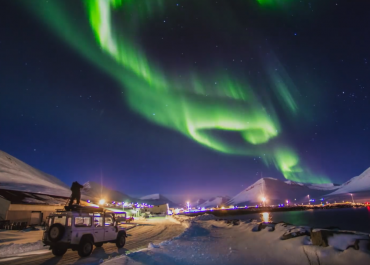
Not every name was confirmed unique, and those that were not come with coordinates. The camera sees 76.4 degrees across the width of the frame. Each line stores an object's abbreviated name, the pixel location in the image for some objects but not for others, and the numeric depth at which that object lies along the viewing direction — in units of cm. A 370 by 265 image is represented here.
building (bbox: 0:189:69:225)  3441
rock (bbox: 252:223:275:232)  1945
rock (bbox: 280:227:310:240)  1500
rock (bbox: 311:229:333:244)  1197
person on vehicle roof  1816
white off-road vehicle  1410
